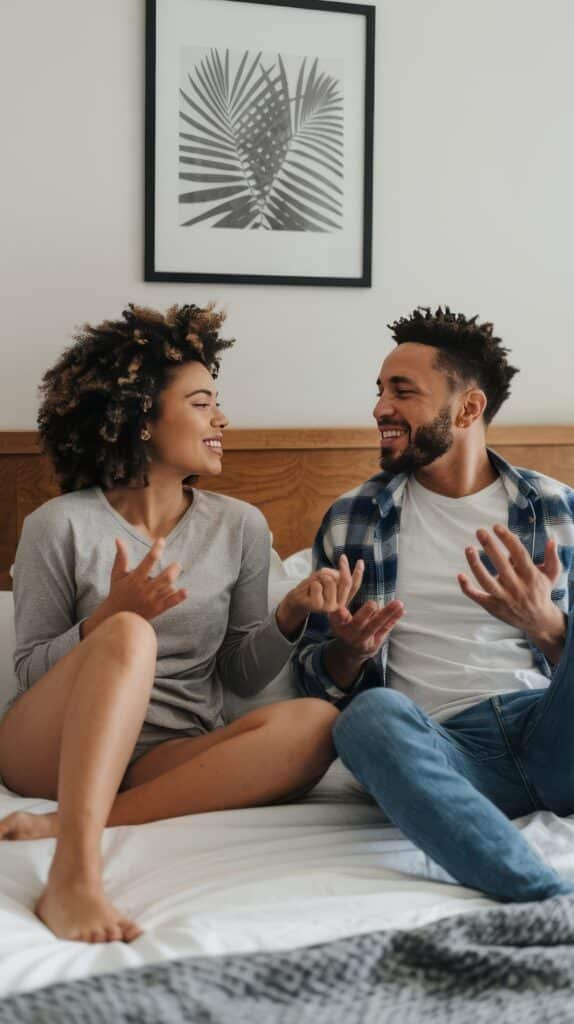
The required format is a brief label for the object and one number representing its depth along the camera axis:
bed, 1.01
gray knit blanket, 0.95
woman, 1.44
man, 1.39
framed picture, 2.37
